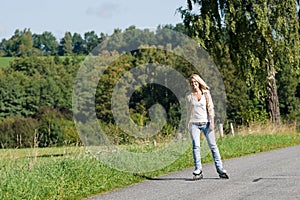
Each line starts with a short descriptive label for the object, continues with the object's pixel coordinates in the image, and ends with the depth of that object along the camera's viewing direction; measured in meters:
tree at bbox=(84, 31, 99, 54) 166.27
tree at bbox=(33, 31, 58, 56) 171.80
